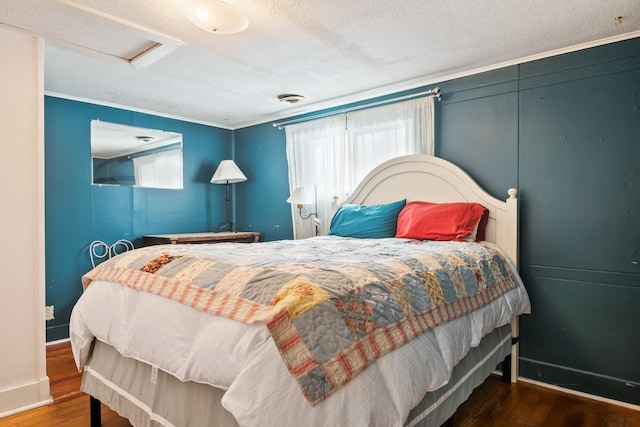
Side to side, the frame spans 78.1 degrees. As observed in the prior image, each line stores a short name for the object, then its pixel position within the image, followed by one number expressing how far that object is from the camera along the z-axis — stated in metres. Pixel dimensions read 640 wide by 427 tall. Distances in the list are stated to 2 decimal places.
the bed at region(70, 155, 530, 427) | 1.10
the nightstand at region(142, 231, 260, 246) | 3.88
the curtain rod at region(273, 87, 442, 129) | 3.20
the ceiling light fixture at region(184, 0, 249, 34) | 2.01
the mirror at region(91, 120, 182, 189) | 3.84
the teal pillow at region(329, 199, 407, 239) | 3.03
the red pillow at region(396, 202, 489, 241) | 2.66
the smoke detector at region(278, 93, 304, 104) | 3.65
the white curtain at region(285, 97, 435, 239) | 3.33
